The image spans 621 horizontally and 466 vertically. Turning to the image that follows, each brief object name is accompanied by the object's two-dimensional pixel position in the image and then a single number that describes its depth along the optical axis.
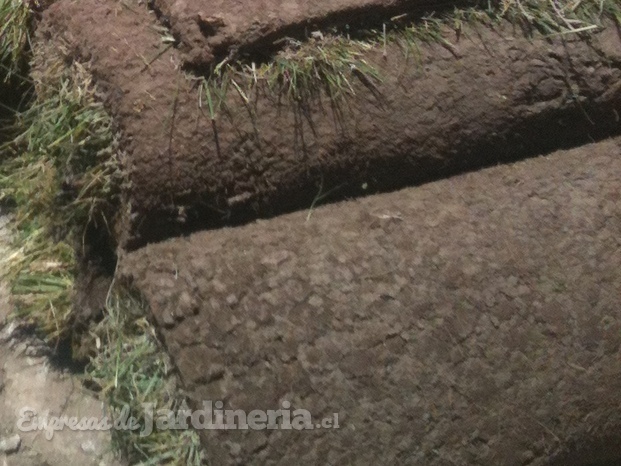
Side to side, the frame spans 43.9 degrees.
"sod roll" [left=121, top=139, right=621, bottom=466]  1.67
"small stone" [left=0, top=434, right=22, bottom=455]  2.04
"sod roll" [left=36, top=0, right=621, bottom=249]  1.81
